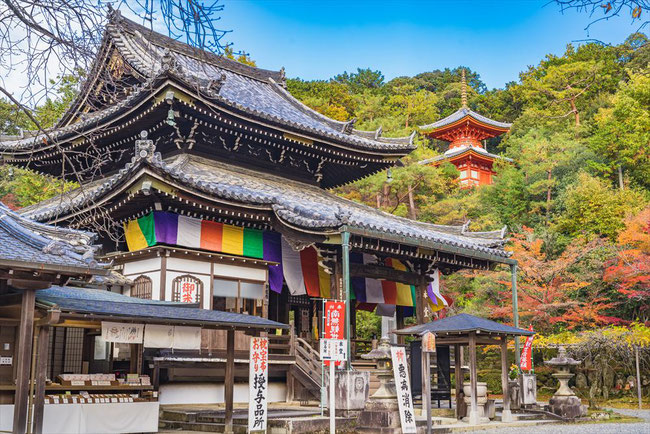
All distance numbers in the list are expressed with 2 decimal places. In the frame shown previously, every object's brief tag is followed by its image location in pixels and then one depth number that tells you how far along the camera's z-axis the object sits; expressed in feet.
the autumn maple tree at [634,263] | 75.46
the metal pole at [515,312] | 57.06
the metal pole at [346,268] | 46.26
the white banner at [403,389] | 37.81
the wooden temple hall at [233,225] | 46.93
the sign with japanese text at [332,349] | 38.75
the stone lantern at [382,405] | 38.27
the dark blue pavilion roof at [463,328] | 44.04
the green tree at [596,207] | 94.79
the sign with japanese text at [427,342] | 38.36
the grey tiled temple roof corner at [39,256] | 27.20
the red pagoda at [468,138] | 143.74
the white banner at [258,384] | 35.81
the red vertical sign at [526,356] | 54.75
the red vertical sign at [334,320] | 42.39
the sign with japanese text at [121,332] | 33.72
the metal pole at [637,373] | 68.95
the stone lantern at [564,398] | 50.57
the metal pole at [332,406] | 35.91
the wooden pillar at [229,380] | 37.11
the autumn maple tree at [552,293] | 81.87
